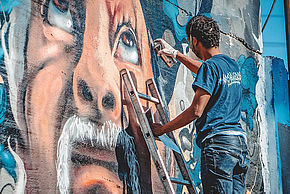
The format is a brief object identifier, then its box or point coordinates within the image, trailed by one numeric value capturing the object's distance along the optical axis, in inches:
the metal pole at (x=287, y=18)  345.1
